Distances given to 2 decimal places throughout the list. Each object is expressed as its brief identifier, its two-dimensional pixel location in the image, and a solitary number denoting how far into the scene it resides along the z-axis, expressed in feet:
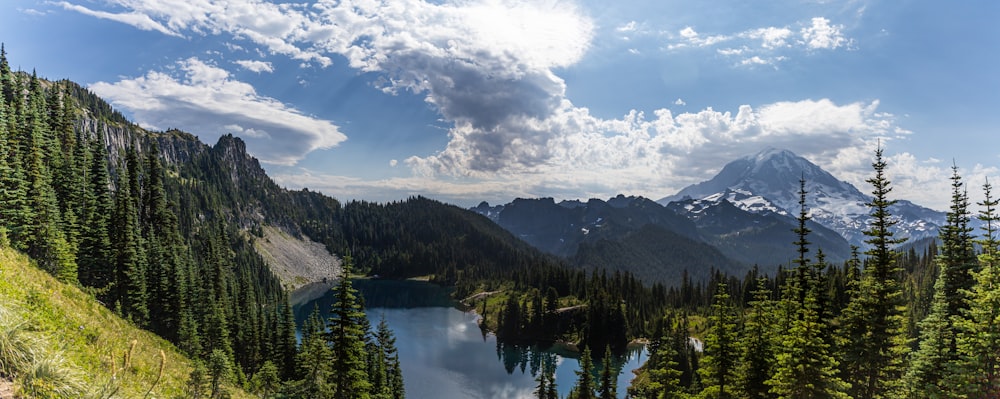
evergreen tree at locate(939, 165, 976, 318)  114.71
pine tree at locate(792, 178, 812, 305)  119.71
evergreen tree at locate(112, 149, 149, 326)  236.63
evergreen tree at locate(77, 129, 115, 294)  231.30
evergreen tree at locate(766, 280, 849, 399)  93.76
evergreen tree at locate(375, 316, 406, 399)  245.65
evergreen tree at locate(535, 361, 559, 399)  229.64
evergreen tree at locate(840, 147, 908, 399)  103.09
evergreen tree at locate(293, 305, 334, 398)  124.77
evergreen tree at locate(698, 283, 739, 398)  116.78
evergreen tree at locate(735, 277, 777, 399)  108.58
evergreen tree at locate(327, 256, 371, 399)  113.70
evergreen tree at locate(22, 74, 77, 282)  193.77
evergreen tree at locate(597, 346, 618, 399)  197.47
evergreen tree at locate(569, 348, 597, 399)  209.46
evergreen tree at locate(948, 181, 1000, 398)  82.58
